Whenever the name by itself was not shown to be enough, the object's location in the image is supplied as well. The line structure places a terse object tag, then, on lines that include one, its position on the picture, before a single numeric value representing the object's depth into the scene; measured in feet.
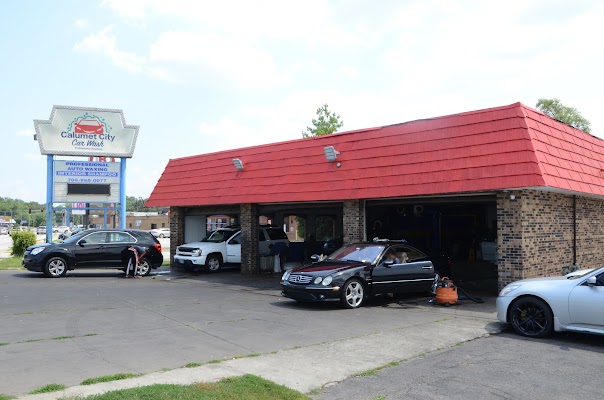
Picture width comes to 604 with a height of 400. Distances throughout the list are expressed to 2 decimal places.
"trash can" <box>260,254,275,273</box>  65.82
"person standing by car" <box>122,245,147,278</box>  61.46
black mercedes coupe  37.04
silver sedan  26.14
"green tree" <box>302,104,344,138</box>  125.59
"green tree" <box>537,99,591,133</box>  128.57
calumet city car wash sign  86.48
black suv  57.26
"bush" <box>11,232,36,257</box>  87.10
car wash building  39.86
